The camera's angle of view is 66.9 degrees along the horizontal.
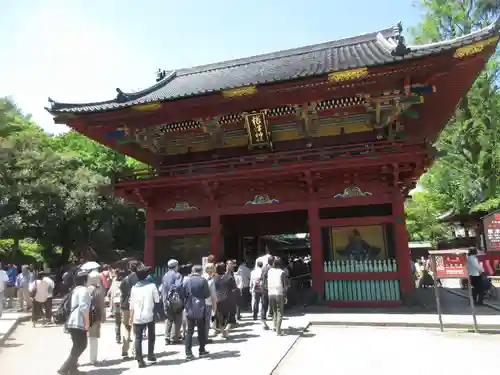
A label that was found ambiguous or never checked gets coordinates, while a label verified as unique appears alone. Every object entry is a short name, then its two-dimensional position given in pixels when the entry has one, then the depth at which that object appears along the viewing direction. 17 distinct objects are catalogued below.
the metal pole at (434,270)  8.93
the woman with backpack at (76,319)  6.28
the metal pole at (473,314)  8.62
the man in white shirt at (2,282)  11.49
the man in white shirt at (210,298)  8.28
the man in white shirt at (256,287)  10.37
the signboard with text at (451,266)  8.92
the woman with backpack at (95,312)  6.71
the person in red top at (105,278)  11.52
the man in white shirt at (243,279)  11.98
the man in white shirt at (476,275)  12.04
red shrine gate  11.44
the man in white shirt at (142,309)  6.80
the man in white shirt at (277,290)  8.75
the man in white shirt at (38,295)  12.12
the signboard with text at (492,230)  17.20
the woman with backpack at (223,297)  8.68
